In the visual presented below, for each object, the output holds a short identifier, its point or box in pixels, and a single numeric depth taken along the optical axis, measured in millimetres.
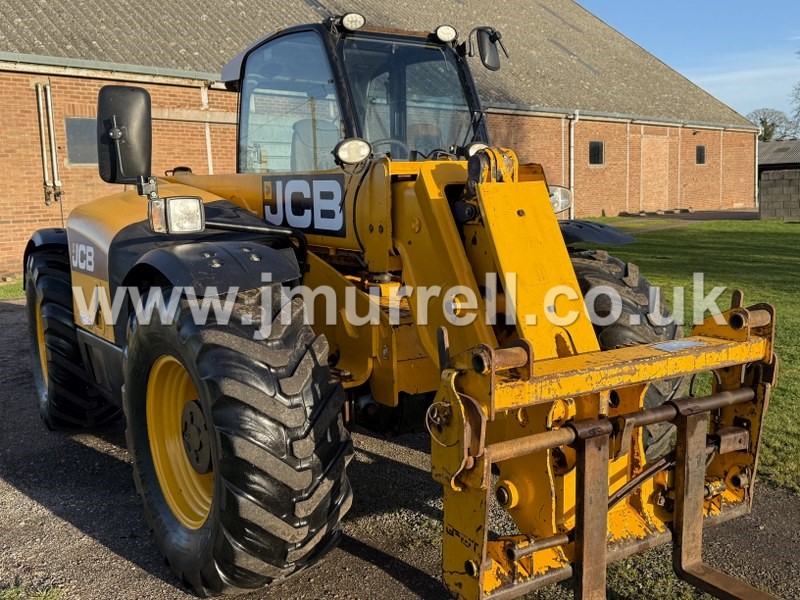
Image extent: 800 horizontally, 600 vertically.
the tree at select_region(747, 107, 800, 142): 58750
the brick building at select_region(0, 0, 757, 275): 13602
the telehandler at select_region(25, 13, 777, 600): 2842
